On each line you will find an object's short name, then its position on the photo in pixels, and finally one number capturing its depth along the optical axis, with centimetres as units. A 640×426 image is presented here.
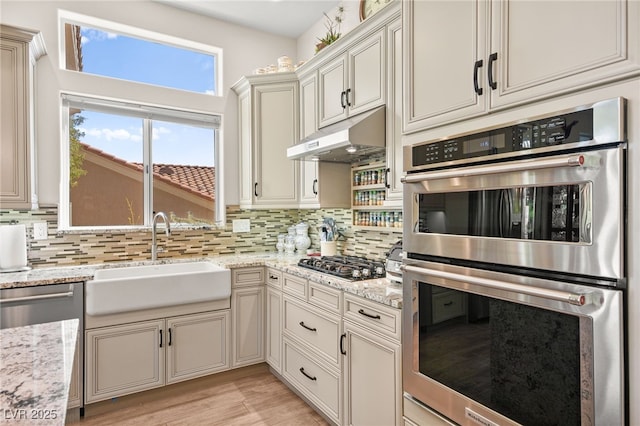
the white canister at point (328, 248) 310
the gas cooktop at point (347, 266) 218
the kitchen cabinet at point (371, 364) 170
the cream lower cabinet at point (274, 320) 278
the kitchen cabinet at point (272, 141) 319
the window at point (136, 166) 290
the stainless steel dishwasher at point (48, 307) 213
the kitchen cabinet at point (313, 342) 214
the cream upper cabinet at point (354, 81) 226
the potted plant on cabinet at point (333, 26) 279
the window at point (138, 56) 291
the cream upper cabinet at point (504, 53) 98
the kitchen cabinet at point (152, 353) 239
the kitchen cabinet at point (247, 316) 286
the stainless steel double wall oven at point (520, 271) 97
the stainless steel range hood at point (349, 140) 218
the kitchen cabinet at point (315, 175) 290
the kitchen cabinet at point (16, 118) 230
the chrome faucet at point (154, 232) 287
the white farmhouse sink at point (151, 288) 237
